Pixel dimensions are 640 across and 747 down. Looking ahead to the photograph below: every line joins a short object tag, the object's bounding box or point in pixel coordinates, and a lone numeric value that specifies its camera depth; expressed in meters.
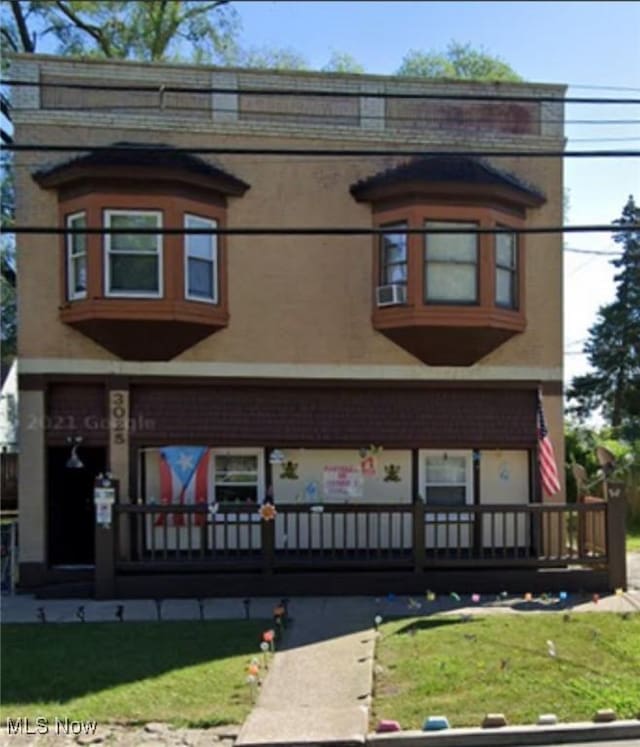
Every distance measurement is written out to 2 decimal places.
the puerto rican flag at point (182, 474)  11.91
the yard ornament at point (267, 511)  10.72
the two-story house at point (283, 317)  11.47
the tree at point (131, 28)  20.89
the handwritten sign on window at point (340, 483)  12.30
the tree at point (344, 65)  22.61
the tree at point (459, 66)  23.02
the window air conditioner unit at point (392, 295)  11.85
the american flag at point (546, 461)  11.87
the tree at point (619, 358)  14.96
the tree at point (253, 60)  21.17
